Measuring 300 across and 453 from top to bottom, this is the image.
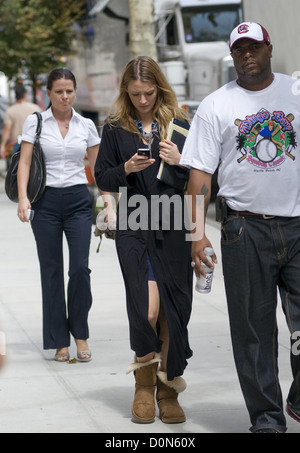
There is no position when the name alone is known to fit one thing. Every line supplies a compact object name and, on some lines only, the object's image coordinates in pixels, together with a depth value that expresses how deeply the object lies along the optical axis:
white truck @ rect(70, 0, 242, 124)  35.50
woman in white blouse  14.38
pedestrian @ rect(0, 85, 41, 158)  36.31
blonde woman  11.20
